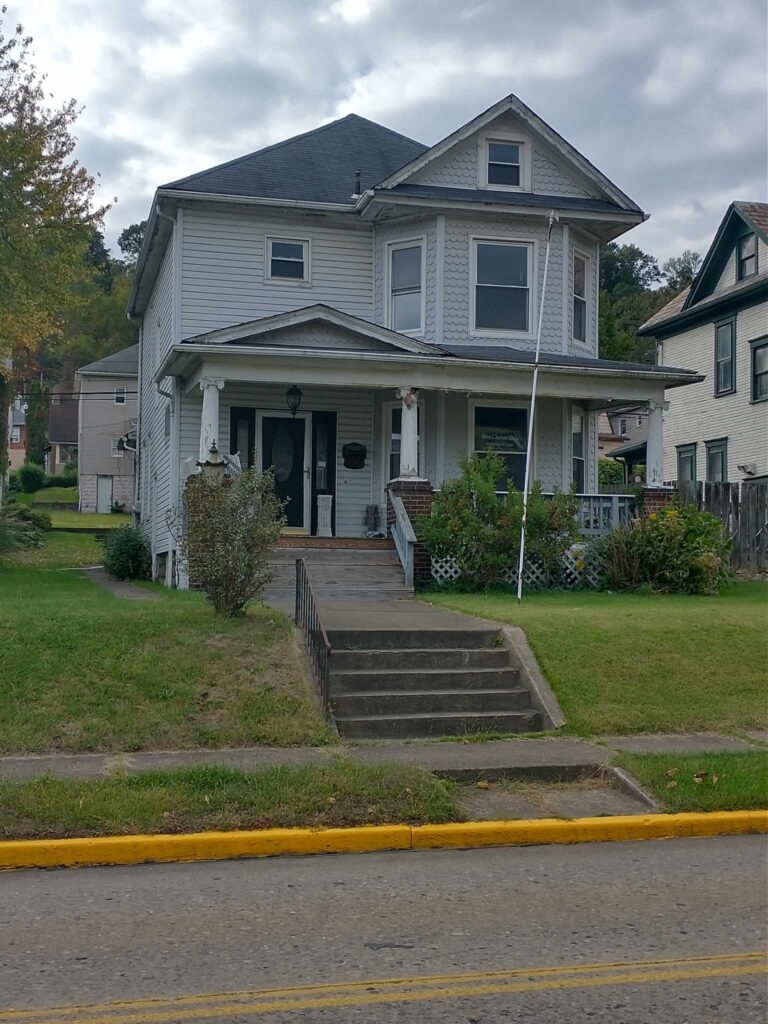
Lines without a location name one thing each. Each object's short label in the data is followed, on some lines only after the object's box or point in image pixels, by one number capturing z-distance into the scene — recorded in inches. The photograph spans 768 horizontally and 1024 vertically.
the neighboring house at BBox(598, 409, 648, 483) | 1456.7
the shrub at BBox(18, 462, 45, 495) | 2314.7
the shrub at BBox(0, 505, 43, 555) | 846.5
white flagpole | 573.0
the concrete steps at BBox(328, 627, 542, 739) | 370.3
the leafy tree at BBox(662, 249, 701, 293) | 3095.5
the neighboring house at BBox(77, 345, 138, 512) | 2064.5
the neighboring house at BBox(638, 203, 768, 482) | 1109.1
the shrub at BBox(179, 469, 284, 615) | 417.4
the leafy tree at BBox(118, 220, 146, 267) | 3816.4
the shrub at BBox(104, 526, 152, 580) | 916.0
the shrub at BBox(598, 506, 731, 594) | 637.9
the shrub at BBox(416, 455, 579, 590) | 626.5
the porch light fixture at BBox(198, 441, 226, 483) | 596.1
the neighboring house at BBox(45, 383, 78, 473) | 2679.6
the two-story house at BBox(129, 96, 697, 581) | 781.9
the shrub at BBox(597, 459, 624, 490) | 1620.3
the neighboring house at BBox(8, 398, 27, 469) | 3048.7
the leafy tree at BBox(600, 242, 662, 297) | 2967.5
